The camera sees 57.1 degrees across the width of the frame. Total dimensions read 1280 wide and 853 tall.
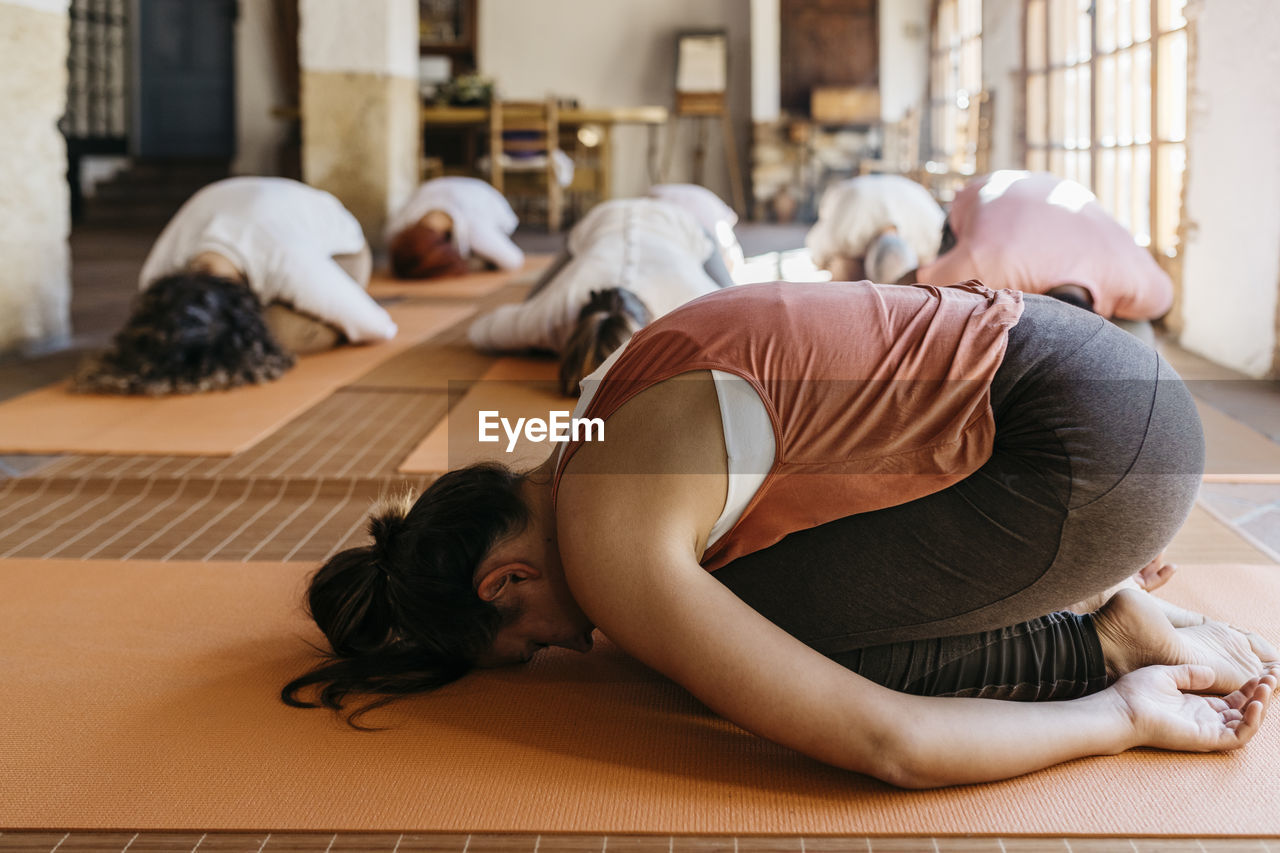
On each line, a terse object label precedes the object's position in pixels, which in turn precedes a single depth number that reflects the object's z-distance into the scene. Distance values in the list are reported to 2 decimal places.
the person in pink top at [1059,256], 3.28
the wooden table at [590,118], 8.84
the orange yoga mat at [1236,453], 2.65
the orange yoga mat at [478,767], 1.29
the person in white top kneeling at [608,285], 3.17
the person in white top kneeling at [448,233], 6.54
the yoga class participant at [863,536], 1.25
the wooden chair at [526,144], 8.76
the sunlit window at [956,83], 7.70
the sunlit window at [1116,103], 4.59
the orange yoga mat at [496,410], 2.78
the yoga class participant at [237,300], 3.54
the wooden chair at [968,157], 6.96
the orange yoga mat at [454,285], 6.06
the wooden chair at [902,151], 8.93
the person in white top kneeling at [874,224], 5.06
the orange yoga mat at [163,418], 2.99
